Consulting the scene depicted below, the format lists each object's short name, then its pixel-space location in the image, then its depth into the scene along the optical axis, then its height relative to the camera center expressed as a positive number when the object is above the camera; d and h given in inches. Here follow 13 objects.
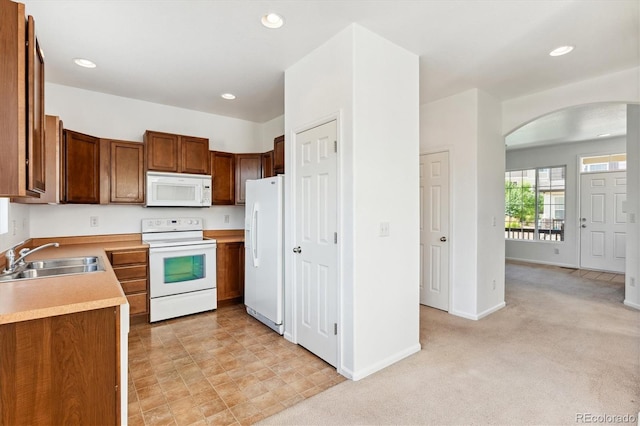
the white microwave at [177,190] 147.6 +10.6
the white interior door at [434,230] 153.6 -9.6
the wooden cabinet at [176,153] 147.4 +28.5
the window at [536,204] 268.7 +6.0
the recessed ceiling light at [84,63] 116.2 +55.7
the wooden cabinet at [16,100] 51.1 +18.3
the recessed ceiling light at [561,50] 107.0 +54.8
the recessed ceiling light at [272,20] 88.6 +54.6
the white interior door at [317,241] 101.2 -10.3
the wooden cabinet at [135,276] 132.7 -27.7
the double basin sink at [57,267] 84.6 -16.2
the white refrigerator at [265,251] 126.6 -16.9
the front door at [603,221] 236.1 -8.7
